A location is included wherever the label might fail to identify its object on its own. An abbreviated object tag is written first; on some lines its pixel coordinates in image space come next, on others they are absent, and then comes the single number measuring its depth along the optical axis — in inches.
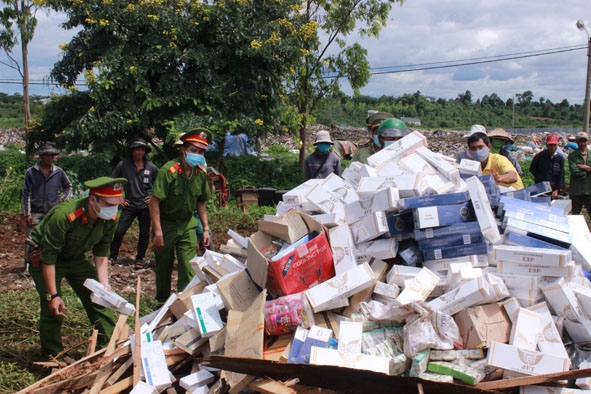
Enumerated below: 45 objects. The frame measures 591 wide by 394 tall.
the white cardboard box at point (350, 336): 120.1
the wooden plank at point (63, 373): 125.7
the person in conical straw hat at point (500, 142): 230.9
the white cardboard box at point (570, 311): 122.8
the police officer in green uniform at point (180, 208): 182.4
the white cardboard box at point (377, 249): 146.3
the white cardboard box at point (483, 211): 140.1
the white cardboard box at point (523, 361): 110.0
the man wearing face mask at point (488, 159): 197.9
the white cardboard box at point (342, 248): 141.7
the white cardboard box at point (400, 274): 137.9
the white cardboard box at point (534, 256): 125.9
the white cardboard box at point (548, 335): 115.7
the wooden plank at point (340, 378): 108.8
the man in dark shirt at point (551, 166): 298.4
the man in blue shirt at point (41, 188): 235.3
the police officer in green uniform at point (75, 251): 141.5
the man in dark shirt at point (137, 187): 255.1
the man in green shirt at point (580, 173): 295.9
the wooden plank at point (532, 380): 106.7
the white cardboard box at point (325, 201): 167.2
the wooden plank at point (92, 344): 143.9
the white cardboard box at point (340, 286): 129.5
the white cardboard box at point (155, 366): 123.8
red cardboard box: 136.5
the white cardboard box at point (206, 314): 134.2
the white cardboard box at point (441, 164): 165.0
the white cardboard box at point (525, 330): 116.0
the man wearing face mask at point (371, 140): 228.6
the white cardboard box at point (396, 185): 155.1
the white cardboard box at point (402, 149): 183.6
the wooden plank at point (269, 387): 112.6
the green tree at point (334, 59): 492.4
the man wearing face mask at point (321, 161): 242.4
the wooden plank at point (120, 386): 123.1
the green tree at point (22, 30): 617.3
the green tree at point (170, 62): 405.7
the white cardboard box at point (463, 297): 122.3
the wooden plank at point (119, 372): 127.5
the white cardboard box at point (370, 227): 146.3
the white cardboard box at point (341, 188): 172.8
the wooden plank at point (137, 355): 124.1
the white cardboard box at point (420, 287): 125.9
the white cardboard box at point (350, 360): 113.2
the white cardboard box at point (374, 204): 147.9
